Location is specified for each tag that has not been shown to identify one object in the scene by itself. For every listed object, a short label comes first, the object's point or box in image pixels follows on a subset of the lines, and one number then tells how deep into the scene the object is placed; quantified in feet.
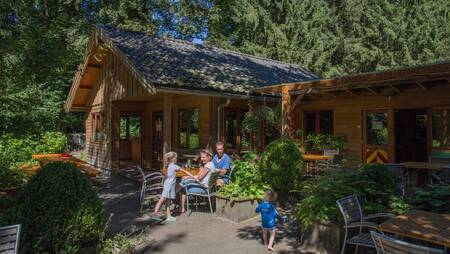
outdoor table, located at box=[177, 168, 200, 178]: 27.97
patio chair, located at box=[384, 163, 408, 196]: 25.20
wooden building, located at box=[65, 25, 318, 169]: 37.37
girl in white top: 24.12
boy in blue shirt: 18.08
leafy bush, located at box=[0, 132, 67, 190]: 47.78
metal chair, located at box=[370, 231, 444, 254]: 9.44
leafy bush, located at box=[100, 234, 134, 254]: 16.20
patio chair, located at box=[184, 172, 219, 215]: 24.76
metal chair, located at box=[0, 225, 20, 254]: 11.76
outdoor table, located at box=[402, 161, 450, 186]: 27.97
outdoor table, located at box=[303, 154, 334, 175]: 36.40
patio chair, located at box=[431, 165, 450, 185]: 27.04
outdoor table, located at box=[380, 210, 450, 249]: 11.55
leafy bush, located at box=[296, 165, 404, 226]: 18.25
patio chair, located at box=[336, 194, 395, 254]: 15.25
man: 28.14
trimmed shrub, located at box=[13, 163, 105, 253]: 14.37
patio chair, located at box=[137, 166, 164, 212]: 25.76
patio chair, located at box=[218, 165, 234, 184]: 28.33
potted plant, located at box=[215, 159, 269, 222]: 23.25
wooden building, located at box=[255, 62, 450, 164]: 34.96
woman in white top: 25.22
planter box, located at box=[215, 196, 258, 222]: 23.16
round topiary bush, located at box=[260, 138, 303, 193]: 26.96
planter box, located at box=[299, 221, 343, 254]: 17.16
